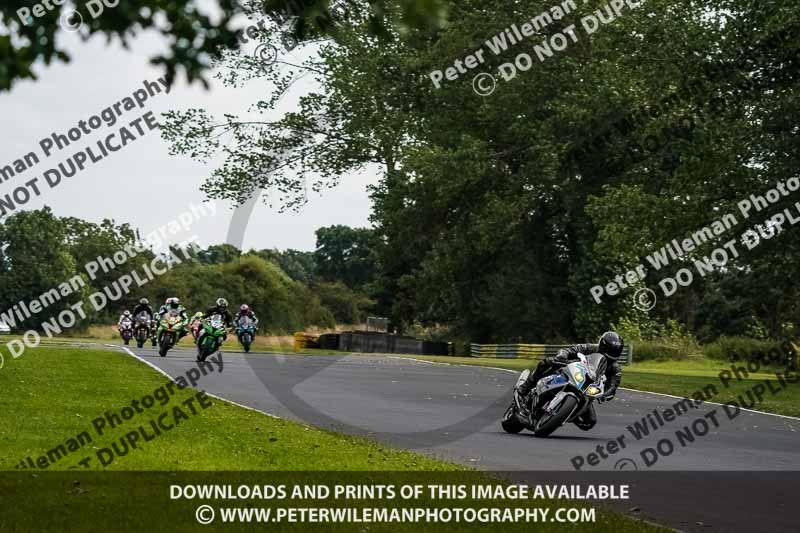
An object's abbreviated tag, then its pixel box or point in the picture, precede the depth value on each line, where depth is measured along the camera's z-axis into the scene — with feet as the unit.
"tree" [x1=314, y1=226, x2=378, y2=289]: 413.39
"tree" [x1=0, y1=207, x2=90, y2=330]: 325.83
